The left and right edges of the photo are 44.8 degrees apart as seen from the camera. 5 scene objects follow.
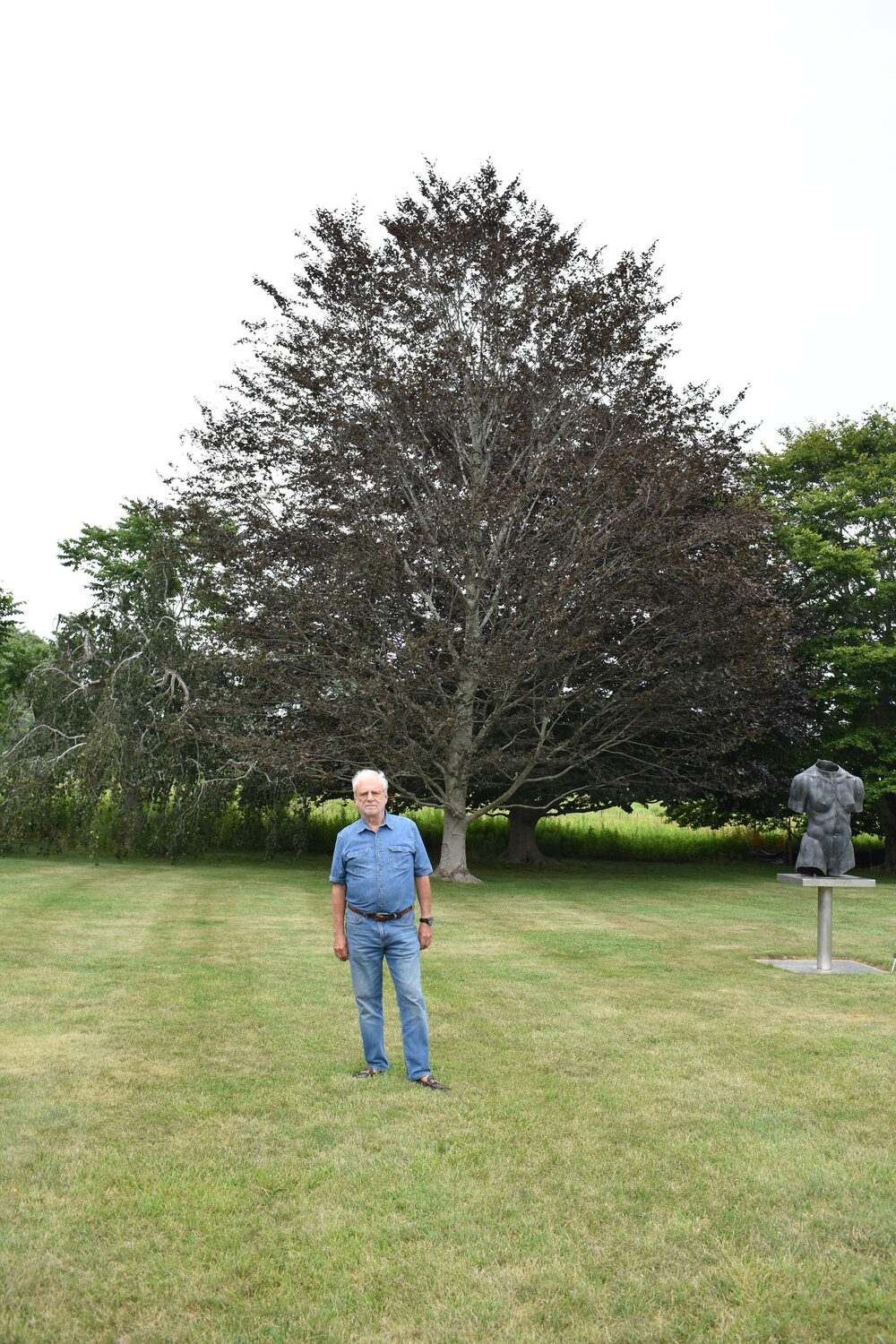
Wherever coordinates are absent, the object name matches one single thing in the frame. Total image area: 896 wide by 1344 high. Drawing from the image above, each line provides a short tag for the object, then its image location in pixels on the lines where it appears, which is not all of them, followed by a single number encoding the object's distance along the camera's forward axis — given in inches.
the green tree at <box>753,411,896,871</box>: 982.4
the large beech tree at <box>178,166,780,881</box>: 706.8
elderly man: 234.2
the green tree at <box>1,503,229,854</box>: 788.0
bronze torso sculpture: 434.6
